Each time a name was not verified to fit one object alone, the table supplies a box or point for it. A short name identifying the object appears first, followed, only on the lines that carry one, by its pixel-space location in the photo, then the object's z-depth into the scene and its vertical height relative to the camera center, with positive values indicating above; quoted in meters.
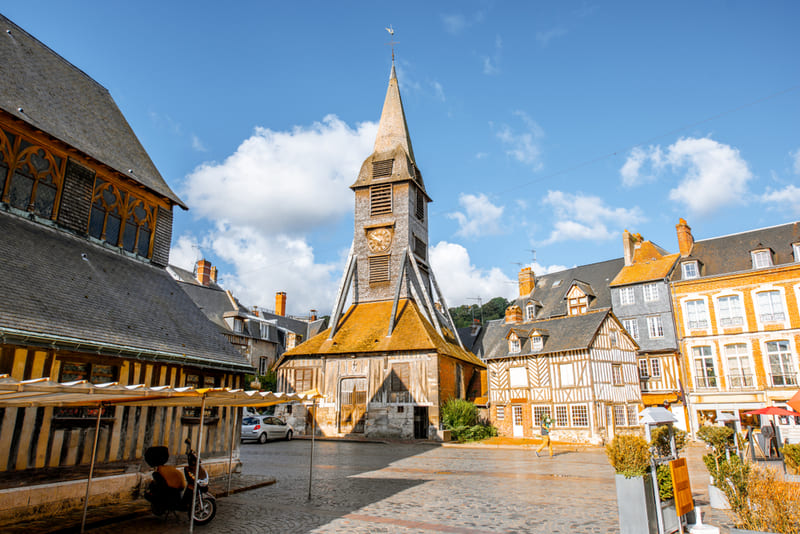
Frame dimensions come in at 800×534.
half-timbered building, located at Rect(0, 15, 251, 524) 7.67 +2.25
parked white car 21.91 -1.57
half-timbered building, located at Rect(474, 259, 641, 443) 22.91 +0.71
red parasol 14.99 -0.57
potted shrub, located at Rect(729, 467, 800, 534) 4.09 -0.98
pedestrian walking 16.84 -1.21
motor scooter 7.14 -1.43
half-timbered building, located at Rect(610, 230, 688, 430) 26.45 +3.91
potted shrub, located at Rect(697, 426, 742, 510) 7.11 -0.89
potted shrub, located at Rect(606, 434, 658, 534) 5.75 -1.07
